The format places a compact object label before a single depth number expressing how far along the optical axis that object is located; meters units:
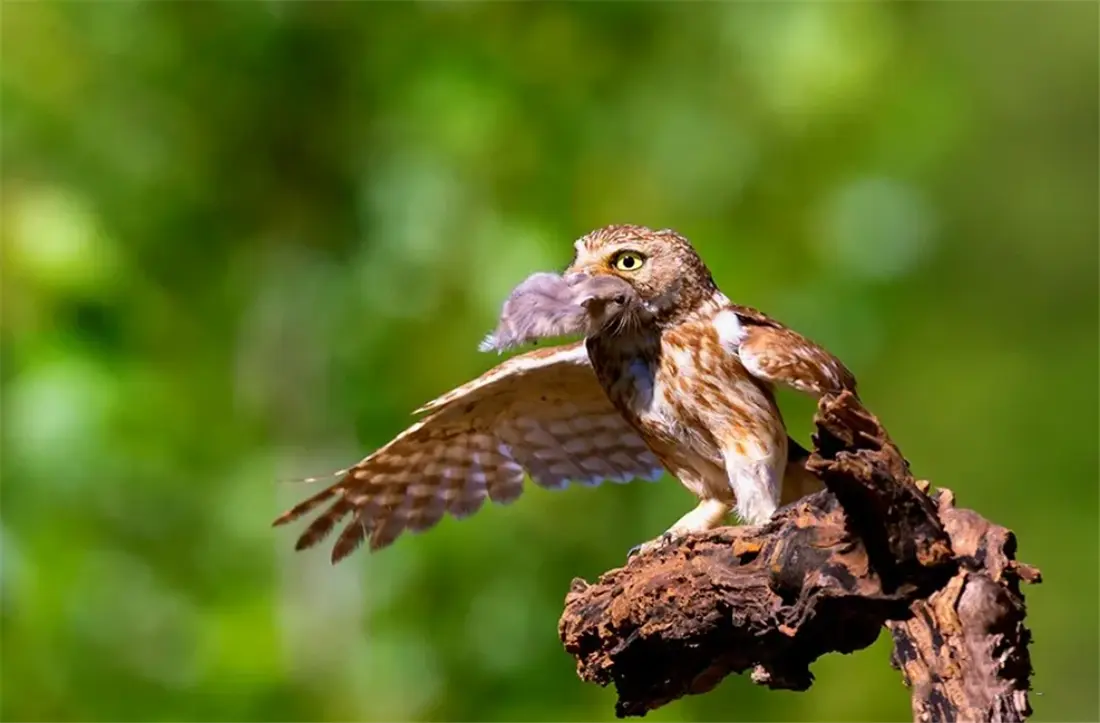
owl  6.93
